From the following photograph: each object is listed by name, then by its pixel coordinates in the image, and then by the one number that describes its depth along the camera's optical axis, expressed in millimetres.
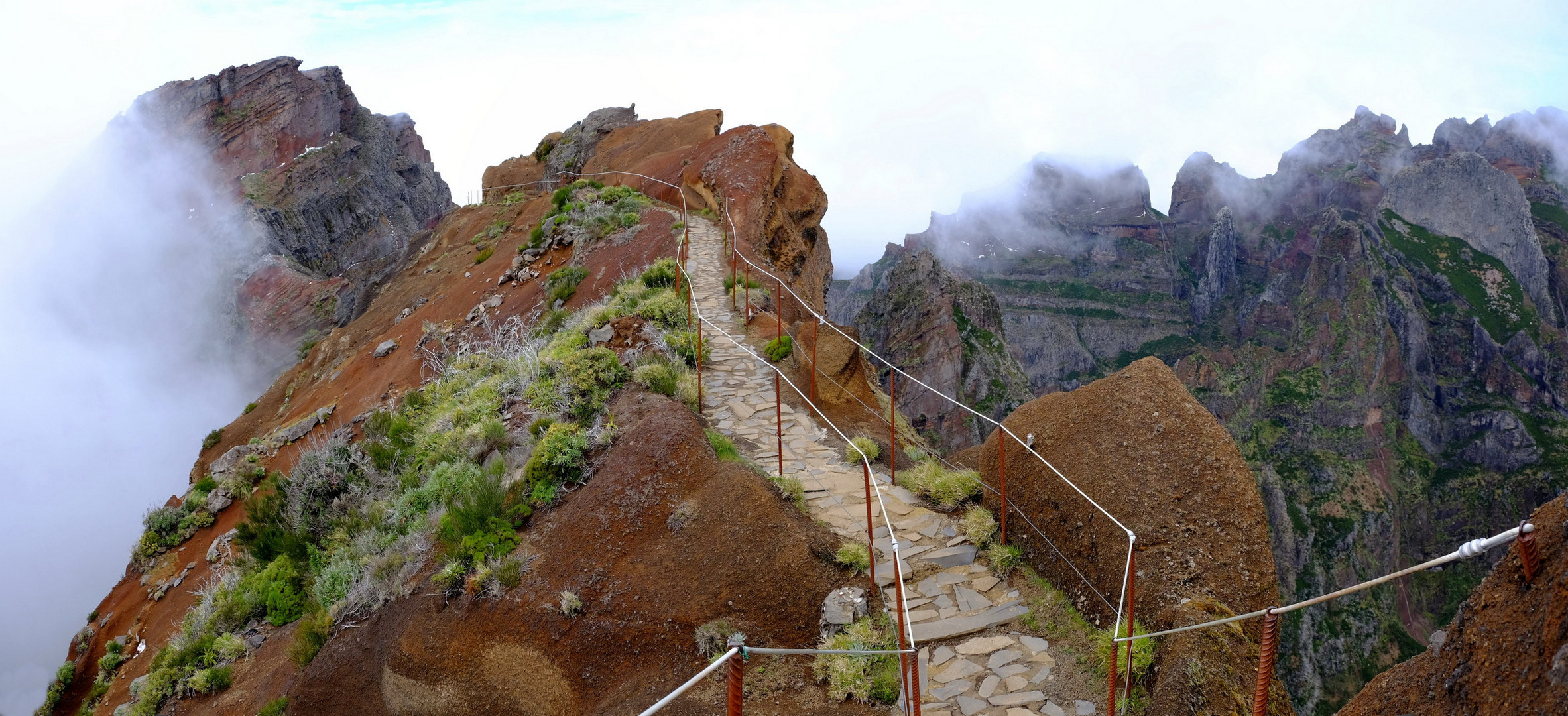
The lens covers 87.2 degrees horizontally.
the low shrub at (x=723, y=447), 8602
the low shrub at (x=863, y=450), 9172
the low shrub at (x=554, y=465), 8273
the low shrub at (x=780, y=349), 11984
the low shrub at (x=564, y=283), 17234
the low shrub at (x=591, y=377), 9836
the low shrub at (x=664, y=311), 13102
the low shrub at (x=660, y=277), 15328
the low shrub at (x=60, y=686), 12109
